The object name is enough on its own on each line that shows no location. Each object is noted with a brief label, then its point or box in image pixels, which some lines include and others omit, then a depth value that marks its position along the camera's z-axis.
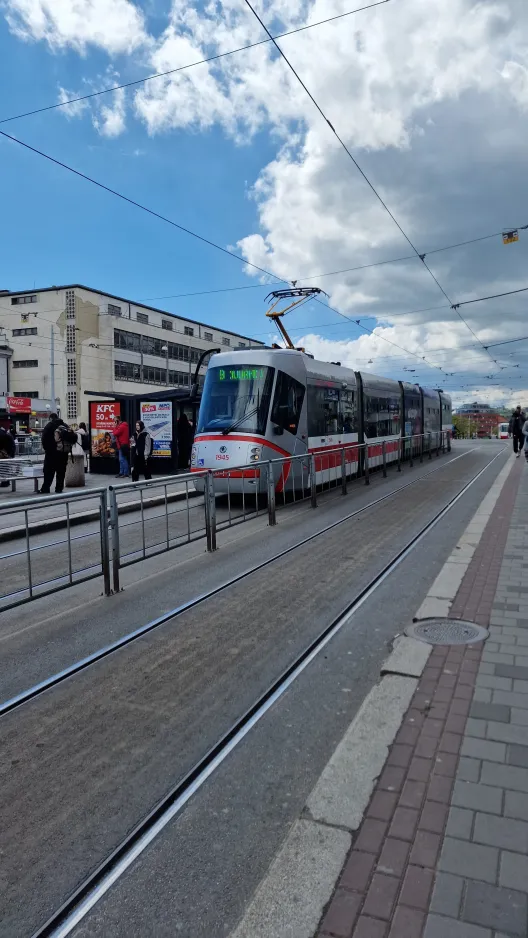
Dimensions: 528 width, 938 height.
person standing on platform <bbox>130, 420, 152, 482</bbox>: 15.55
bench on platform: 15.37
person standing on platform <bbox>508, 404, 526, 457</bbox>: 24.15
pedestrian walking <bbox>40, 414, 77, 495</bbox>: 13.16
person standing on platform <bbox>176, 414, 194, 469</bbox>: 18.30
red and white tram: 11.66
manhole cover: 4.68
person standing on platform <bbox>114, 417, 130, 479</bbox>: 17.47
